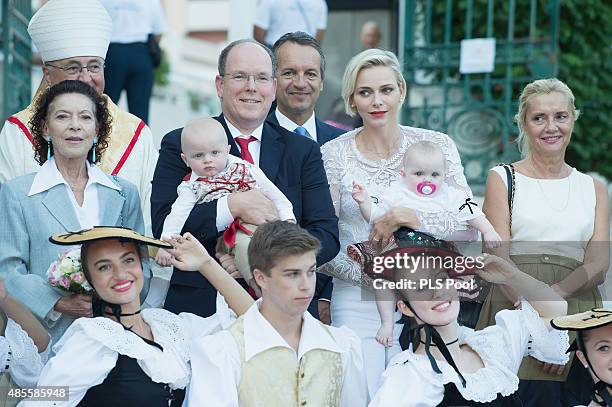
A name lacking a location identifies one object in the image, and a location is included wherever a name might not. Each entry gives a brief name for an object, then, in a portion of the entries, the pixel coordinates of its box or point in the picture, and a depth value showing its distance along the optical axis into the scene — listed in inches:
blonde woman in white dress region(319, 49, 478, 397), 366.9
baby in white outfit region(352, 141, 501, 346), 370.3
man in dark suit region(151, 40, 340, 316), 347.9
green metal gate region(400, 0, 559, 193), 682.8
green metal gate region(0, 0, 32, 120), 628.1
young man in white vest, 309.4
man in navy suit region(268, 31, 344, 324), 428.8
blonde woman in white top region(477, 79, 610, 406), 358.9
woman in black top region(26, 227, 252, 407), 307.3
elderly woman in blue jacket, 335.6
